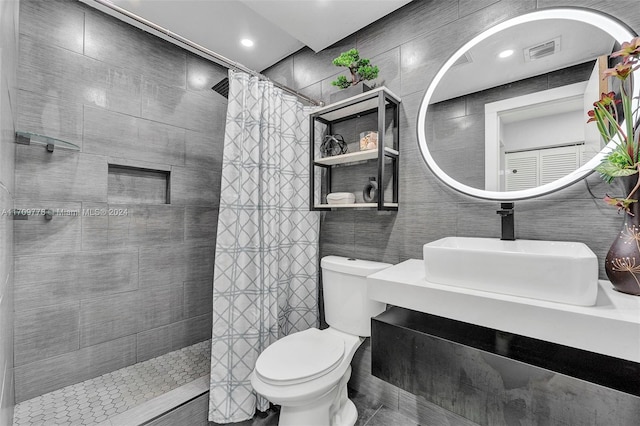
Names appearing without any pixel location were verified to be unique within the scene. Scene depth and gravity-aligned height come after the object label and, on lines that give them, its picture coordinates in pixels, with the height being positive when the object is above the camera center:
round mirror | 1.12 +0.53
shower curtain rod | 1.20 +0.88
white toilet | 1.18 -0.69
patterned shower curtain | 1.49 -0.14
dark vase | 0.86 -0.12
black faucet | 1.19 -0.03
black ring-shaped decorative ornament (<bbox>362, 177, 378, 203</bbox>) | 1.65 +0.15
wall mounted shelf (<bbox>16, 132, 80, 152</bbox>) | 1.41 +0.40
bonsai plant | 1.62 +0.89
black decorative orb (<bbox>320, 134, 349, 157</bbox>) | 1.85 +0.48
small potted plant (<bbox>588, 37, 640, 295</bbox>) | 0.87 +0.14
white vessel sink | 0.79 -0.17
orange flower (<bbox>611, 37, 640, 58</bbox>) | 0.87 +0.54
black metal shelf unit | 1.46 +0.44
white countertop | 0.70 -0.29
